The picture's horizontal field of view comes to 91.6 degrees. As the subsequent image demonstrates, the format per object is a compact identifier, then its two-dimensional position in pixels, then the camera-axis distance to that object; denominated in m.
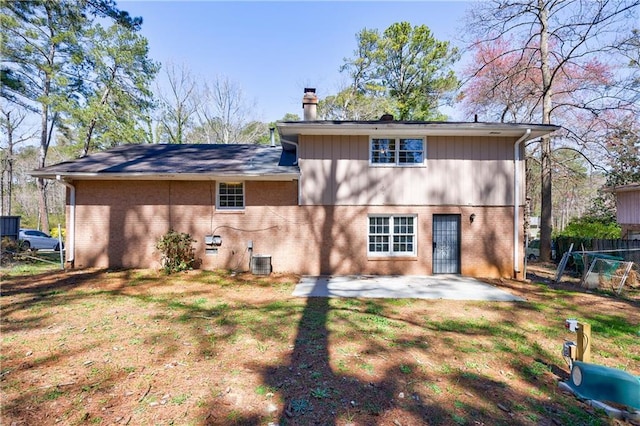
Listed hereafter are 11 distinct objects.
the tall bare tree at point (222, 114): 25.91
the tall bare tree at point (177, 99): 24.66
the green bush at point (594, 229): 15.21
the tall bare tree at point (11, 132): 22.05
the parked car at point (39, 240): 16.91
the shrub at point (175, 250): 9.35
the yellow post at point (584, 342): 4.09
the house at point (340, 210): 9.85
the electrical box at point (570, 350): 4.18
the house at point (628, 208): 12.27
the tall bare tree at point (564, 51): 12.43
